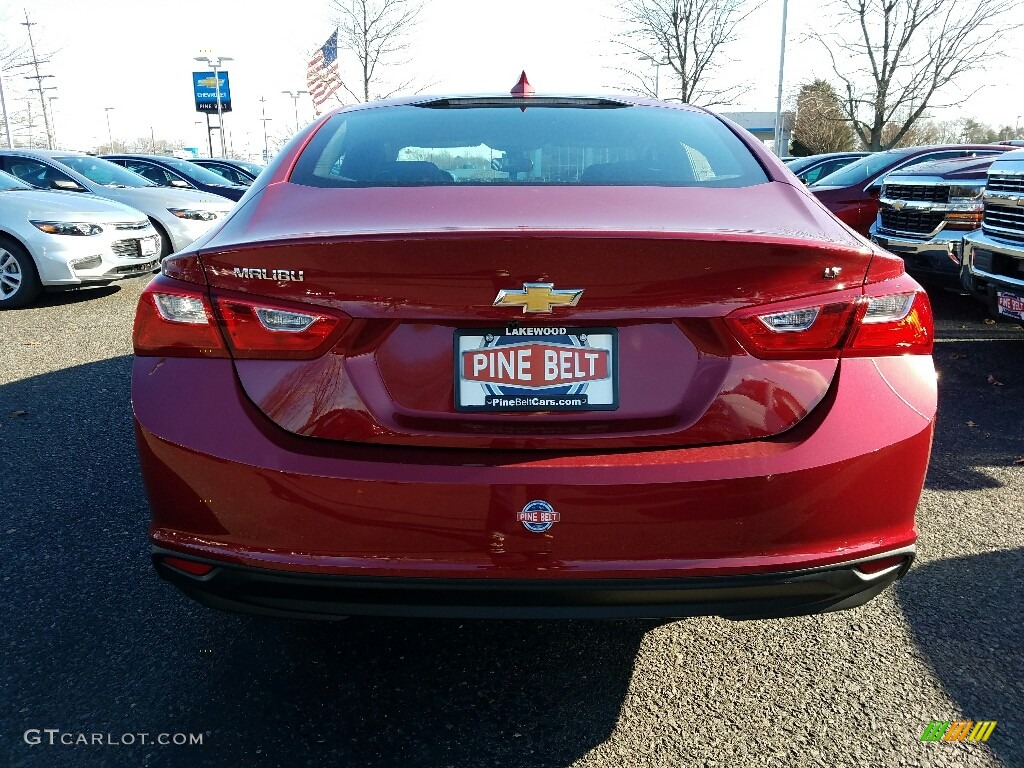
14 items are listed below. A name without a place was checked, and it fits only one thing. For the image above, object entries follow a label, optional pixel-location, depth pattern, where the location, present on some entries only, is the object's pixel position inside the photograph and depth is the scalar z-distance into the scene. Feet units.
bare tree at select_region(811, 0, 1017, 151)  90.02
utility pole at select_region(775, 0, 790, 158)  106.98
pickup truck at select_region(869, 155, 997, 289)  22.67
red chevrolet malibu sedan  5.29
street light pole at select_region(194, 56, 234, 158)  141.90
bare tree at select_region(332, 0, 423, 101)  91.86
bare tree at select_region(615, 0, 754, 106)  103.40
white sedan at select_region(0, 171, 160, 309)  24.59
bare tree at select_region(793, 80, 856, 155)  129.90
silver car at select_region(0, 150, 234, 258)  31.30
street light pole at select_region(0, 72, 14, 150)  119.34
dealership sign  159.84
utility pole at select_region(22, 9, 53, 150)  140.46
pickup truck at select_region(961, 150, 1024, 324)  16.15
